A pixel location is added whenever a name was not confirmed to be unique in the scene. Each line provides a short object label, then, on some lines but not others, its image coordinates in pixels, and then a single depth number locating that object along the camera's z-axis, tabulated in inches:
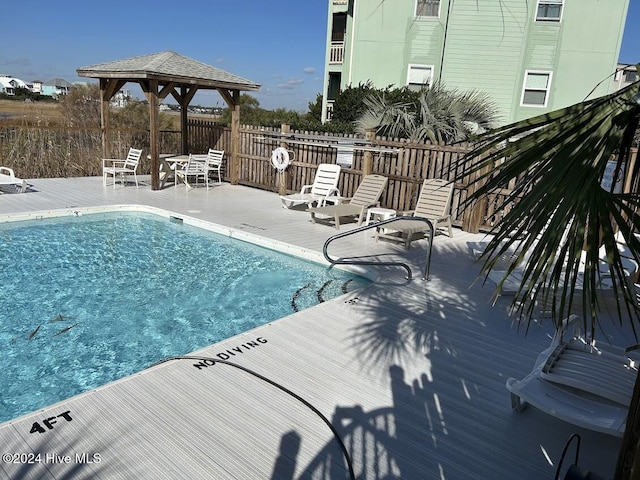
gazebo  427.8
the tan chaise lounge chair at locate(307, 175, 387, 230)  336.7
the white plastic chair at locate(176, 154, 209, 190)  461.7
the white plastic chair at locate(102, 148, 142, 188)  445.4
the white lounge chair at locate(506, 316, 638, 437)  102.6
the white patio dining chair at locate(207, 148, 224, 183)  498.0
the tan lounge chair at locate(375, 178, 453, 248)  314.3
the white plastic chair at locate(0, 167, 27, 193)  390.0
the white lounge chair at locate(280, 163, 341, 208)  386.3
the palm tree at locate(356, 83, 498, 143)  494.3
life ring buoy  438.0
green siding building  654.5
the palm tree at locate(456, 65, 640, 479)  64.8
